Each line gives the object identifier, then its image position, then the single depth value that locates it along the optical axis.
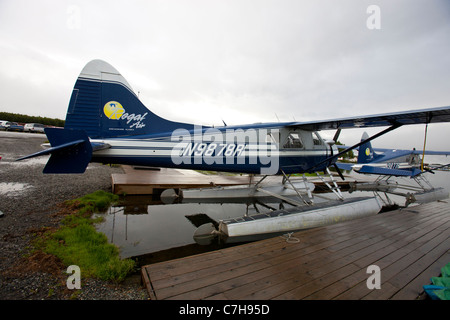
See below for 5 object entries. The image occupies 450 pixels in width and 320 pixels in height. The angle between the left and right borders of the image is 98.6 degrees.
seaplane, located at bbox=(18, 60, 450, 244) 3.71
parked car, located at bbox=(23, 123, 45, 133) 31.19
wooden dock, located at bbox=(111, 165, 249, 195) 6.60
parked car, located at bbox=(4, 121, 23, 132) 29.93
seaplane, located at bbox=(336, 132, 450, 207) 8.35
